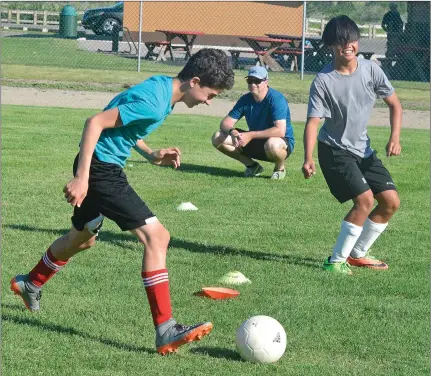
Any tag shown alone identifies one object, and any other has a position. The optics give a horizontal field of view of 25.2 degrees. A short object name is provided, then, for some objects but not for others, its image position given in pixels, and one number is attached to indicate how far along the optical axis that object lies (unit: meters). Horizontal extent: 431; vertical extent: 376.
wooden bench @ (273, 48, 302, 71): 26.61
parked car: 39.44
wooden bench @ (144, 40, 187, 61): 29.36
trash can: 36.38
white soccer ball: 5.14
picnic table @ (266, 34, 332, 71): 27.42
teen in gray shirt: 7.38
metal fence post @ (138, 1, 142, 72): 22.81
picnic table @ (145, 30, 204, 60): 29.36
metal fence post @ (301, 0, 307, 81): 22.58
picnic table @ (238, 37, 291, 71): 26.98
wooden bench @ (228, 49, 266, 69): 26.88
